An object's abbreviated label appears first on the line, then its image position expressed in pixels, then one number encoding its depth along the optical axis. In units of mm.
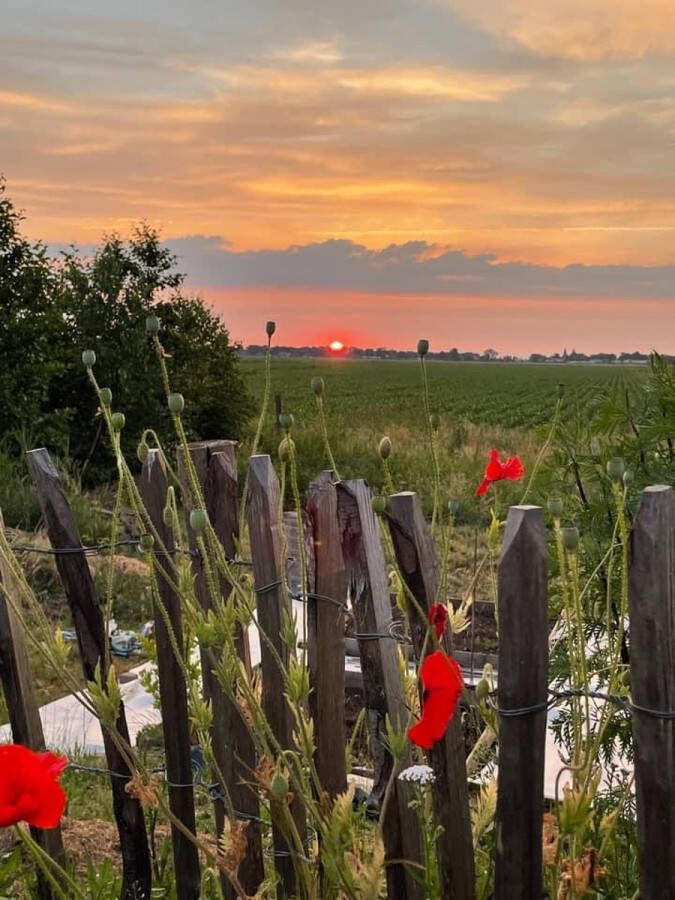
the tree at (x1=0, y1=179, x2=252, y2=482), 11188
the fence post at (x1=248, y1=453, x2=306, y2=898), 2332
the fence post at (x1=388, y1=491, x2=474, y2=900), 1907
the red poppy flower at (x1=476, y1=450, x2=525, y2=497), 2596
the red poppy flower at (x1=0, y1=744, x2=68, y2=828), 1677
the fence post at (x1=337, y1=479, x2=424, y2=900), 2098
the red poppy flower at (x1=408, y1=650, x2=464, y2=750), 1604
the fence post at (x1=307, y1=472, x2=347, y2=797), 2221
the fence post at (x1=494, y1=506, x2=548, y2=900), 1784
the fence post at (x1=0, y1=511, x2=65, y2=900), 2762
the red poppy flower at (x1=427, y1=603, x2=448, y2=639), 1826
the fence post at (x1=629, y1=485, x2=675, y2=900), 1658
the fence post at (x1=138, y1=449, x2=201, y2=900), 2695
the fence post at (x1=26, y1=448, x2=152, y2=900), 2592
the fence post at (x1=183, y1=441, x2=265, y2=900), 2506
